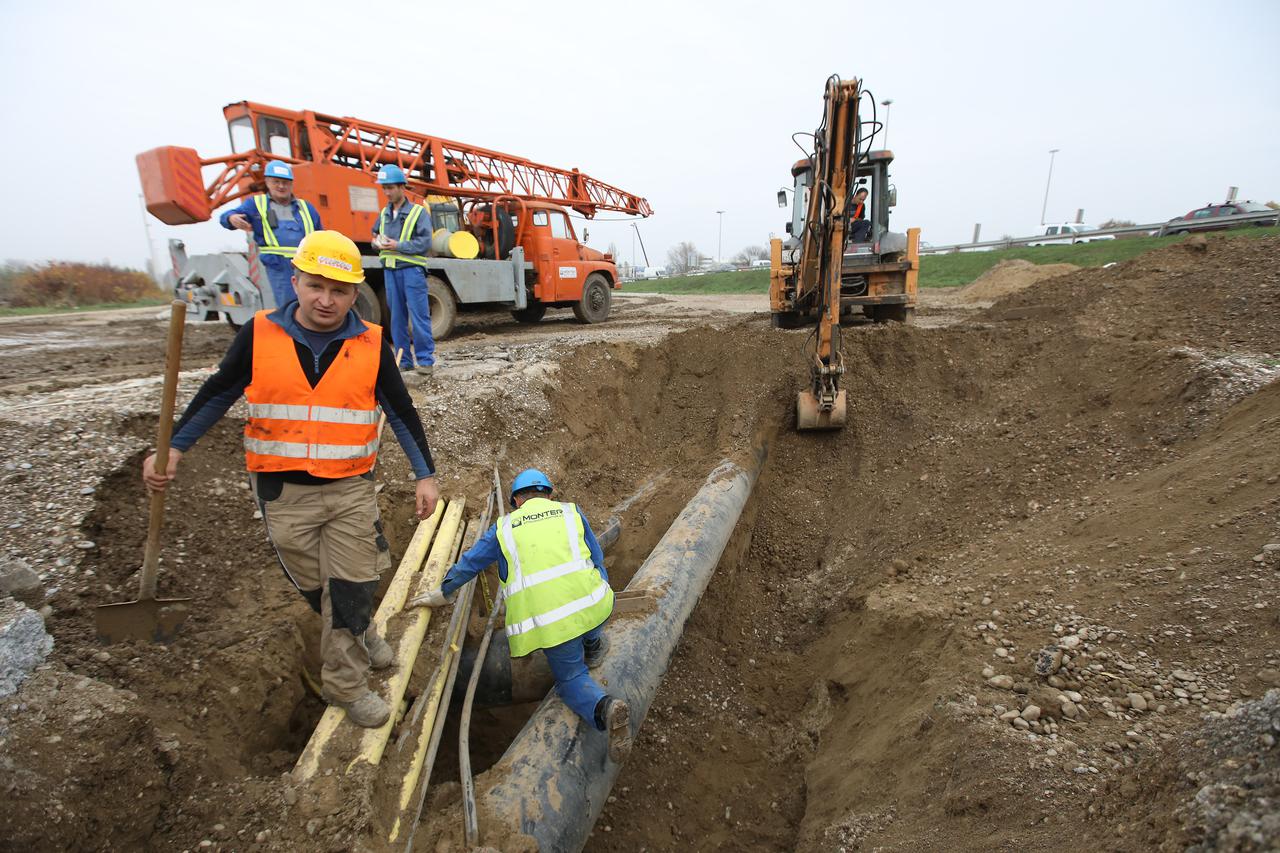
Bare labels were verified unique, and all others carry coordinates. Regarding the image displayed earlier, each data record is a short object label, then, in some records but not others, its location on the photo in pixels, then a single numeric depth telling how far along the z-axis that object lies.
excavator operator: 9.48
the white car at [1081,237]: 21.20
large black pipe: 2.25
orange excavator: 5.26
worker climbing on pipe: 2.63
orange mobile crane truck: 8.02
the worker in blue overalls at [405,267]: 6.04
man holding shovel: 2.38
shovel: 2.43
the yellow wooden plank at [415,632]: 2.53
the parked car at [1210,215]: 18.05
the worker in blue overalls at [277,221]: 5.17
